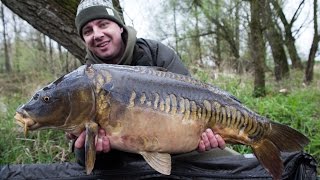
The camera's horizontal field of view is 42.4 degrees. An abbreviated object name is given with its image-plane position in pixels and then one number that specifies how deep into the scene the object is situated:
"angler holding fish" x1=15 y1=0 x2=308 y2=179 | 1.37
